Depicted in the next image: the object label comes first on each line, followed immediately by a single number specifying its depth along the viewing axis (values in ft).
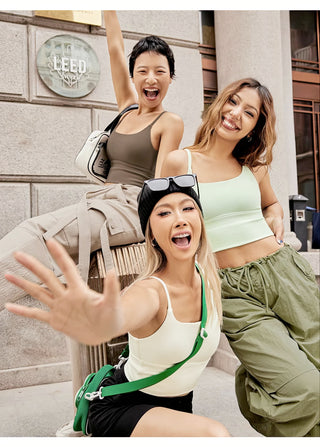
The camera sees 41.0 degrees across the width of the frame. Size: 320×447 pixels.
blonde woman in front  5.15
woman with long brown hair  6.40
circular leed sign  12.84
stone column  13.97
